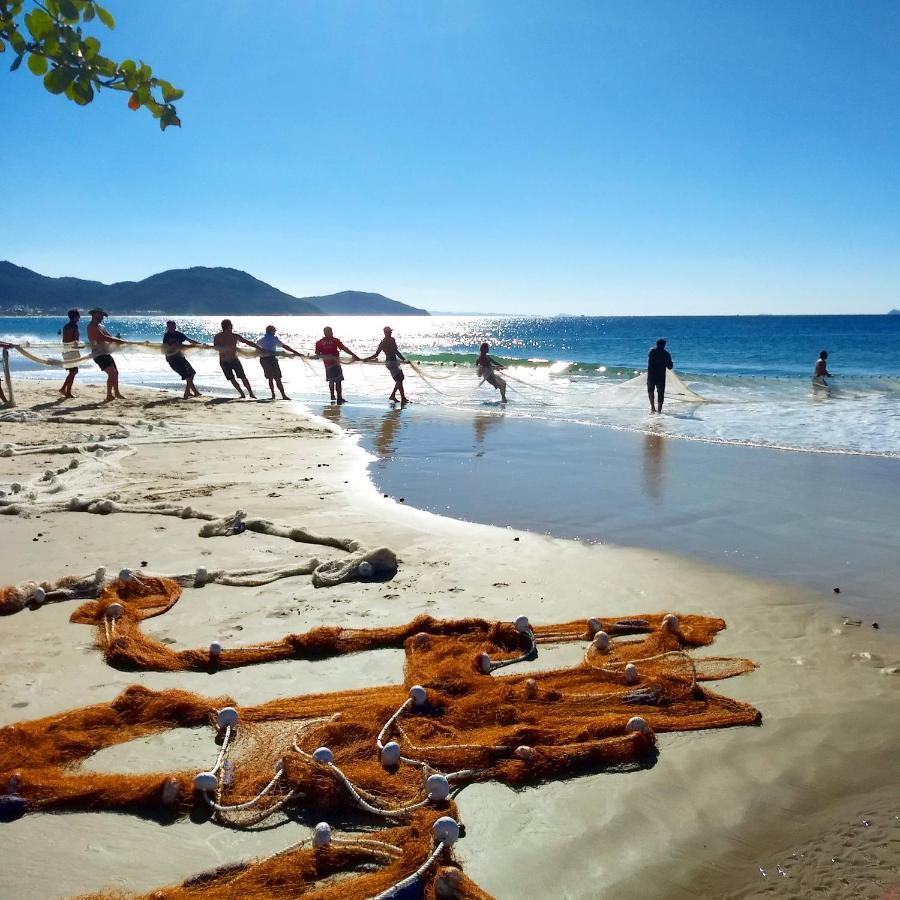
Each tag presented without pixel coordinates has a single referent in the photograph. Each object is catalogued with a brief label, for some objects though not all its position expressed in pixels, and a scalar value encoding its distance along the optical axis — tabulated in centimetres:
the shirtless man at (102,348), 1583
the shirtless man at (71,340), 1605
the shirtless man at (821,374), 2443
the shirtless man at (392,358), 1789
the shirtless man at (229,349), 1817
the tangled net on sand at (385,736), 253
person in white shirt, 1852
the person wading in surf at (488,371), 1928
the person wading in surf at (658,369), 1656
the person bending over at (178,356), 1739
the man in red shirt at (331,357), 1791
